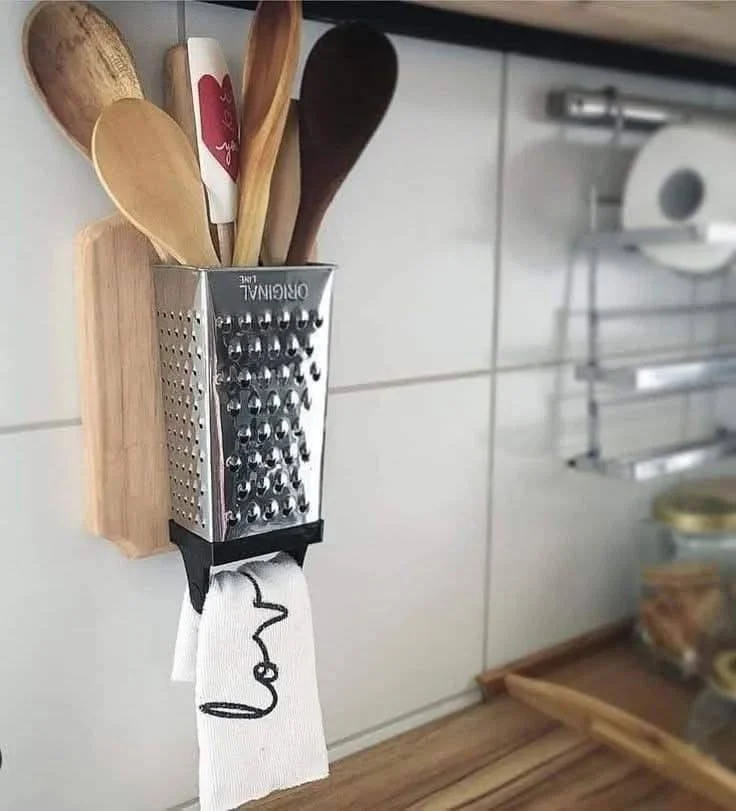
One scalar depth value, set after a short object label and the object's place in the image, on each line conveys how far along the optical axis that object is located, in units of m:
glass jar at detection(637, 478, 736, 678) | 0.99
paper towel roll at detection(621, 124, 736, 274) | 0.88
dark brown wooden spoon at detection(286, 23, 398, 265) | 0.62
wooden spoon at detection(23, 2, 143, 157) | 0.58
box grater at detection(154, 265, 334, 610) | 0.59
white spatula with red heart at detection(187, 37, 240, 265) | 0.60
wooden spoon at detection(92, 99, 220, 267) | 0.56
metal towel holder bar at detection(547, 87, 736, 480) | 0.89
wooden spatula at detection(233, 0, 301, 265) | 0.59
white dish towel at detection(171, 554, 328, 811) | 0.61
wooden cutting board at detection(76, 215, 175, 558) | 0.61
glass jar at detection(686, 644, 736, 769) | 0.87
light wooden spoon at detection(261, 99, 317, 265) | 0.65
